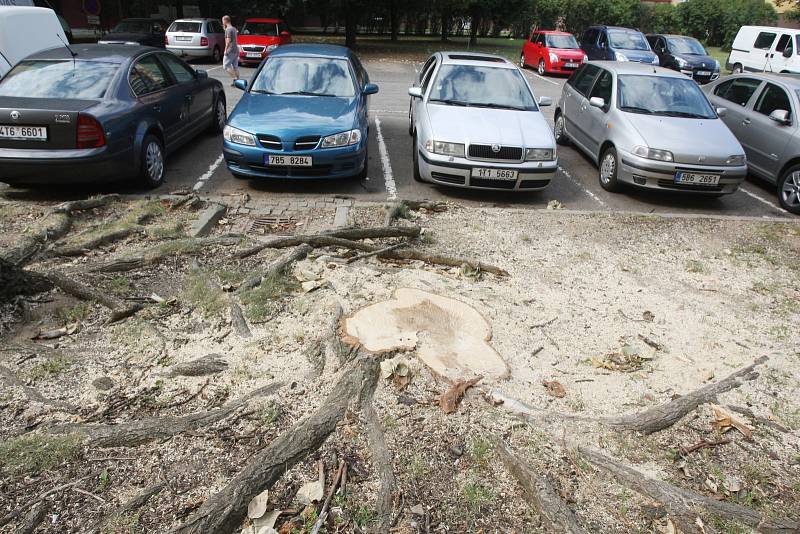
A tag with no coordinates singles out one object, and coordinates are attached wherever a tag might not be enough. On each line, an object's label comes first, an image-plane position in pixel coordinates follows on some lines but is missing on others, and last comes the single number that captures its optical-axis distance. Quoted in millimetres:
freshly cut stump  3889
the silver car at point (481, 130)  7449
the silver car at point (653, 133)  7727
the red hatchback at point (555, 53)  22734
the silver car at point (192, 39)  22516
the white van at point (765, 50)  20312
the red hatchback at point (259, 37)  21844
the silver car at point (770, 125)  8434
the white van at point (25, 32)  10484
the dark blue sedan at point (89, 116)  6562
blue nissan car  7266
